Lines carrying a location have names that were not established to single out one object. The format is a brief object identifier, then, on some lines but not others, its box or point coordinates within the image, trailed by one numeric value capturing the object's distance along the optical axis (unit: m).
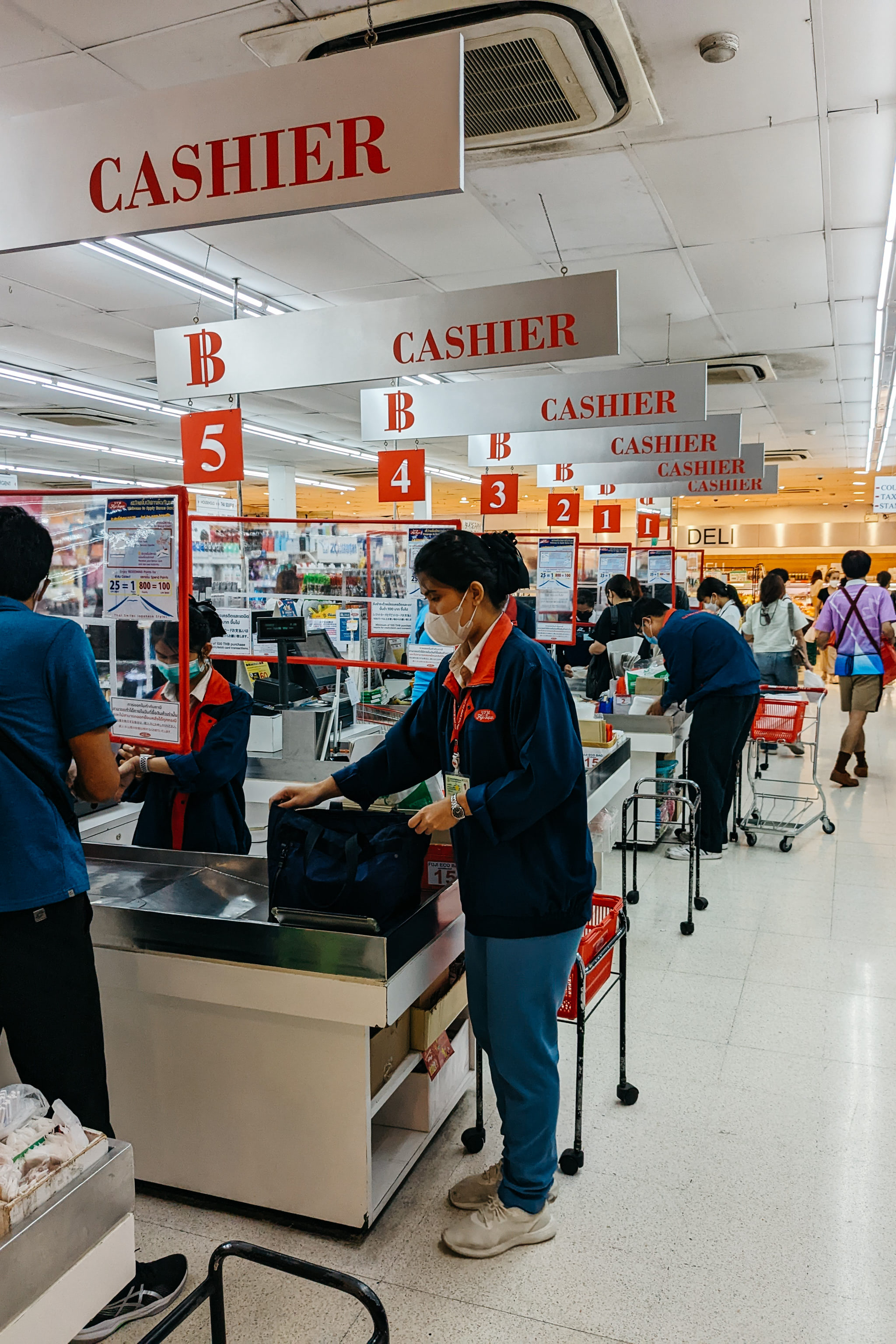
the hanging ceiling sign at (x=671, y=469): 9.45
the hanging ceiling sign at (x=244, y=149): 2.25
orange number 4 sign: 8.34
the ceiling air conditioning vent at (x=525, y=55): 3.30
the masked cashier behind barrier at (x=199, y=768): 3.02
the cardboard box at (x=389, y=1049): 2.62
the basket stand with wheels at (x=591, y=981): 2.78
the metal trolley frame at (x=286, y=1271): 1.49
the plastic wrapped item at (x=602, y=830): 4.20
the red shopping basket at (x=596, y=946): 2.81
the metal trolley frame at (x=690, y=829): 4.71
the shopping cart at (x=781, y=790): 6.55
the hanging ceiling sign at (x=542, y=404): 6.41
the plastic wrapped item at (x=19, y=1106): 1.64
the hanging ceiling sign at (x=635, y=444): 8.12
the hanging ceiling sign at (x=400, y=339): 4.51
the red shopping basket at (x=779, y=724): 6.73
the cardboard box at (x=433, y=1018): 2.81
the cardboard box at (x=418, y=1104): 2.84
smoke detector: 3.68
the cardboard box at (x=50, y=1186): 1.39
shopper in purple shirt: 8.23
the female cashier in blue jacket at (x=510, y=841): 2.29
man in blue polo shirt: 2.03
